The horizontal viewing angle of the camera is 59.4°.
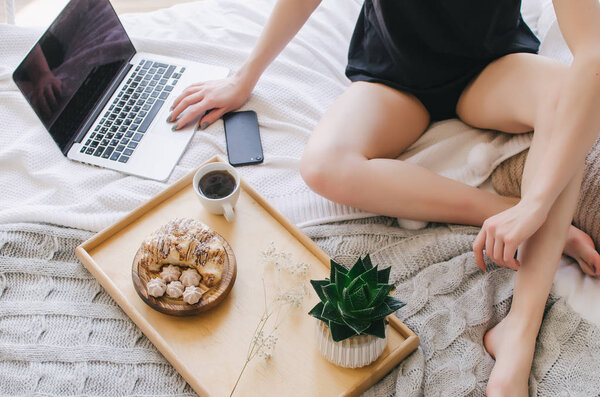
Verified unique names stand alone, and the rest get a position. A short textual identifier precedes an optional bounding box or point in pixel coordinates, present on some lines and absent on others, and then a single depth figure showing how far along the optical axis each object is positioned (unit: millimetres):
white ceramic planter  771
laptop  1082
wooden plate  850
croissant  857
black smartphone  1159
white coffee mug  953
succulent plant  727
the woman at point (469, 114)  866
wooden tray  829
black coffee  973
